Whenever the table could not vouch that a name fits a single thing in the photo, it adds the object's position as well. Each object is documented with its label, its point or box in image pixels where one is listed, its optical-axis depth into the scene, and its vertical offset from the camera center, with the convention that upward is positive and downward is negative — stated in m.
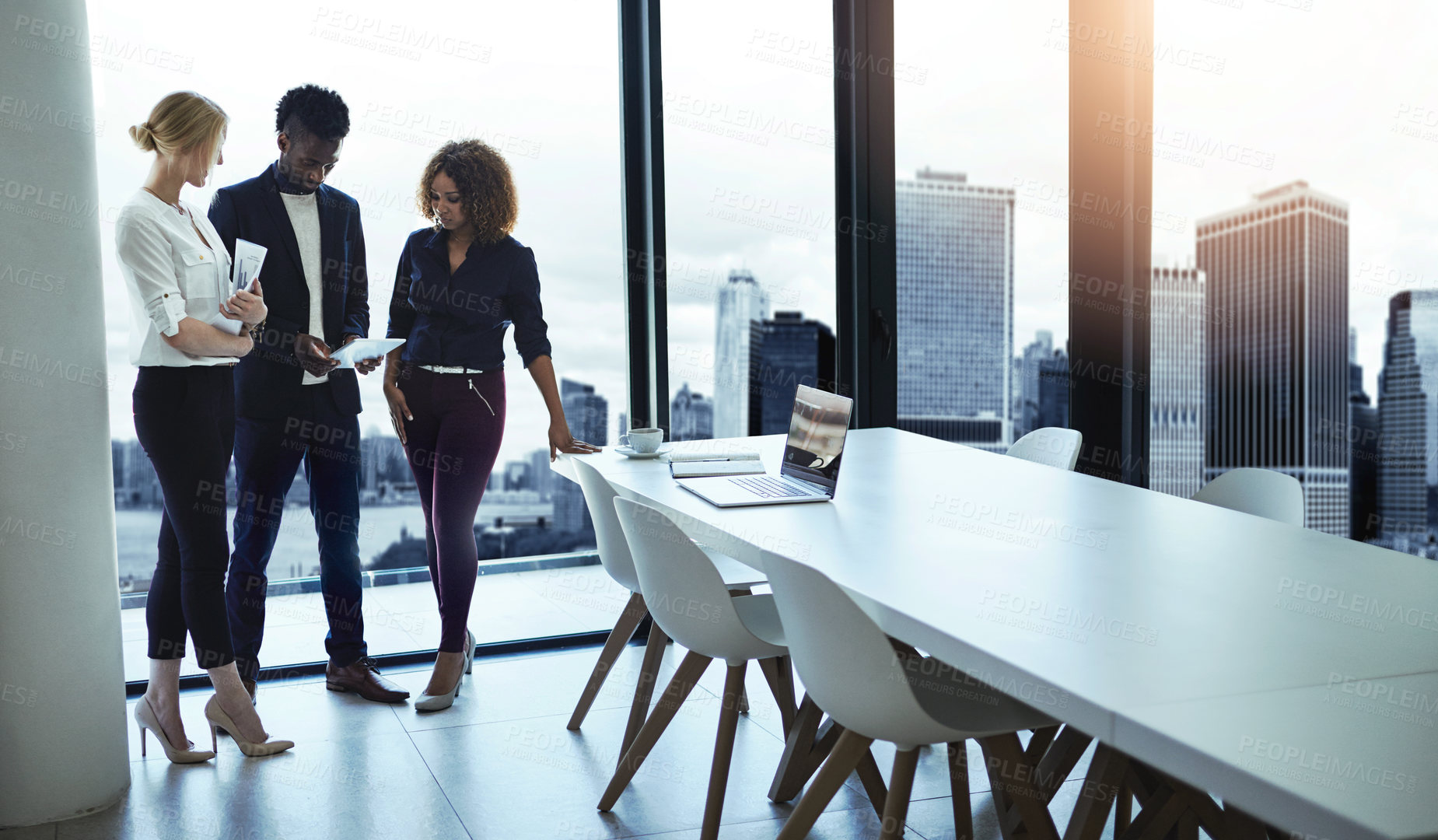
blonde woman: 2.74 +0.05
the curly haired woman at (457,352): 3.47 +0.11
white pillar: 2.60 -0.11
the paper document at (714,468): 3.05 -0.24
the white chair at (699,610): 2.27 -0.48
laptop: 2.65 -0.22
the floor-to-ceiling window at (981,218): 3.74 +0.59
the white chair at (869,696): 1.78 -0.55
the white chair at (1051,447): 3.32 -0.22
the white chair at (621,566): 2.92 -0.49
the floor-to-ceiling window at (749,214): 4.39 +0.68
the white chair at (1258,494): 2.57 -0.29
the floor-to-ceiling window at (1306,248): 2.64 +0.33
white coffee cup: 3.47 -0.18
